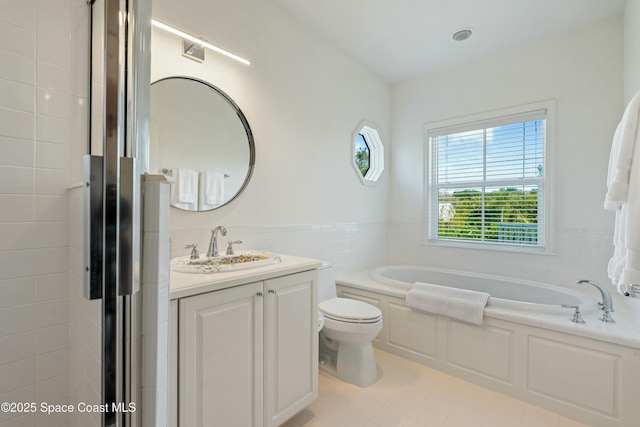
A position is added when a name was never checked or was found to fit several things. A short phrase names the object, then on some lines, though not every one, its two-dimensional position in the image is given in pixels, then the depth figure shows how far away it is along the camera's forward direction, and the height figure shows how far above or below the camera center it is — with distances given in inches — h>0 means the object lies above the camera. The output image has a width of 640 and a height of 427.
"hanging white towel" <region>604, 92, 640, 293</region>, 47.2 +2.7
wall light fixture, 61.0 +39.1
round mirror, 62.3 +16.1
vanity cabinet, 44.1 -25.6
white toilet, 77.4 -34.9
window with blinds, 105.6 +12.6
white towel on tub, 80.4 -26.5
